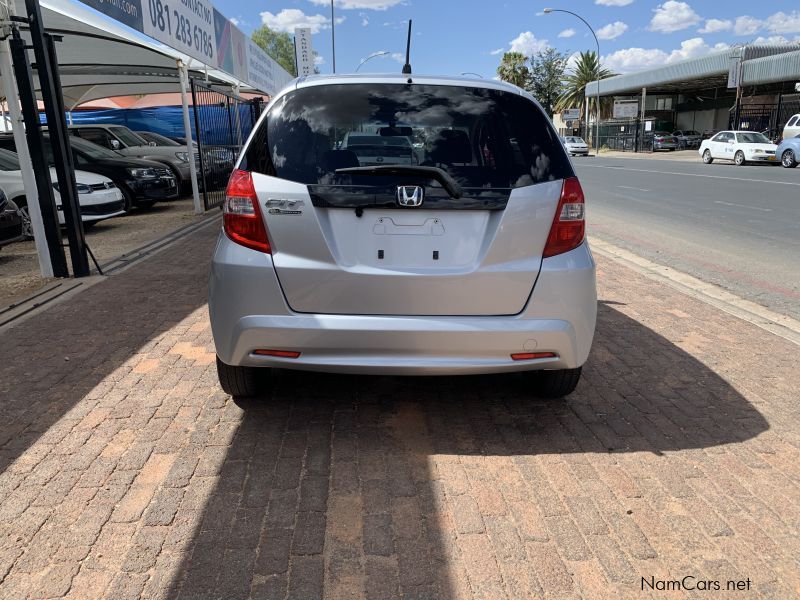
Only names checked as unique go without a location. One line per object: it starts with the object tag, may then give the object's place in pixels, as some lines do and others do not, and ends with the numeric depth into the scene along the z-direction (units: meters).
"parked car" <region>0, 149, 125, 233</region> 9.84
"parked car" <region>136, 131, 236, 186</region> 14.48
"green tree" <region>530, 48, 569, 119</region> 73.12
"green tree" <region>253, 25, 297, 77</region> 87.50
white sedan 27.53
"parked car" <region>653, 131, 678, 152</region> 46.28
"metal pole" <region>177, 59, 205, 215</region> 13.07
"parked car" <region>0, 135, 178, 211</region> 13.11
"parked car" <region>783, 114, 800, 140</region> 28.25
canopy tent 10.12
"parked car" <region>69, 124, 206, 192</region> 15.68
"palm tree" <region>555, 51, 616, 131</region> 69.50
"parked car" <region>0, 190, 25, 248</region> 7.89
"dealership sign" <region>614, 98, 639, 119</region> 51.88
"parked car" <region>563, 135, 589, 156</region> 46.28
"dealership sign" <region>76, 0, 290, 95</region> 10.01
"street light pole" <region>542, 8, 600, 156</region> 54.38
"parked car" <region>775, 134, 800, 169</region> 25.34
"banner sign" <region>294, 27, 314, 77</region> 33.00
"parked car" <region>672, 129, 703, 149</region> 47.38
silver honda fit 3.04
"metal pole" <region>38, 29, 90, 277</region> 6.57
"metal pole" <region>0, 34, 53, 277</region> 6.71
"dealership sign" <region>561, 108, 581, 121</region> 61.50
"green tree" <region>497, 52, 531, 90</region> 74.31
